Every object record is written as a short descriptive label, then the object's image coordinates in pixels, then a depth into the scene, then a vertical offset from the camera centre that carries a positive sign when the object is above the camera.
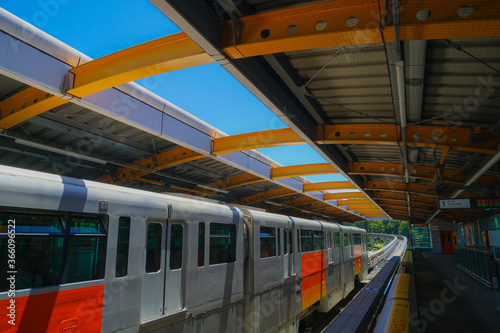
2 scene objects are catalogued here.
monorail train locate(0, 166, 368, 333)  3.51 -0.37
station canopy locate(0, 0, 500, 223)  4.25 +2.82
